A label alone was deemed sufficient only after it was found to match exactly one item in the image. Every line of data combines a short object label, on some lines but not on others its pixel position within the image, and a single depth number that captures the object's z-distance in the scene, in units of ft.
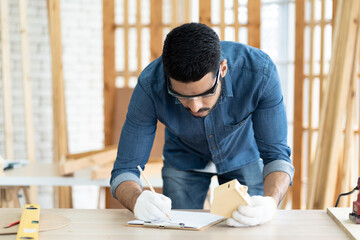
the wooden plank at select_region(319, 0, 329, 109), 13.57
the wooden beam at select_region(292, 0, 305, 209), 13.58
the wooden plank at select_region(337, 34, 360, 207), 10.86
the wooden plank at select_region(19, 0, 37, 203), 11.95
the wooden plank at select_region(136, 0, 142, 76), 13.71
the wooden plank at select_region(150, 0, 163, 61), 13.58
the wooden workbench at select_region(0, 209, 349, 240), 4.78
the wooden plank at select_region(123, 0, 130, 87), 13.65
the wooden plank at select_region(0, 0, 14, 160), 11.91
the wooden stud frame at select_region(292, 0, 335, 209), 13.60
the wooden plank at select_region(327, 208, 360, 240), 4.77
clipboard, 5.09
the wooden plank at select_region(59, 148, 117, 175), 9.29
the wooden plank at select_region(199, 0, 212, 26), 13.26
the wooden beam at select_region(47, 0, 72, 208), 12.17
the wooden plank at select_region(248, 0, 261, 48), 13.23
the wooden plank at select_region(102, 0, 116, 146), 13.61
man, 5.16
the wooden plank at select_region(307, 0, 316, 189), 13.82
